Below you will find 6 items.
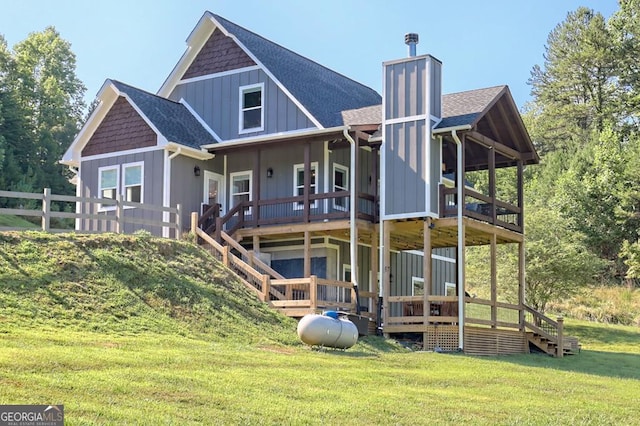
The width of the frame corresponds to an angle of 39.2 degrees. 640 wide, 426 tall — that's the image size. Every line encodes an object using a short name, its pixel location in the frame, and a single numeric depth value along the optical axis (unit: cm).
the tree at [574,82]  5544
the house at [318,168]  2359
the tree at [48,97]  5244
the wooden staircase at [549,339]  2536
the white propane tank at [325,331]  1839
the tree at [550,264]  3553
